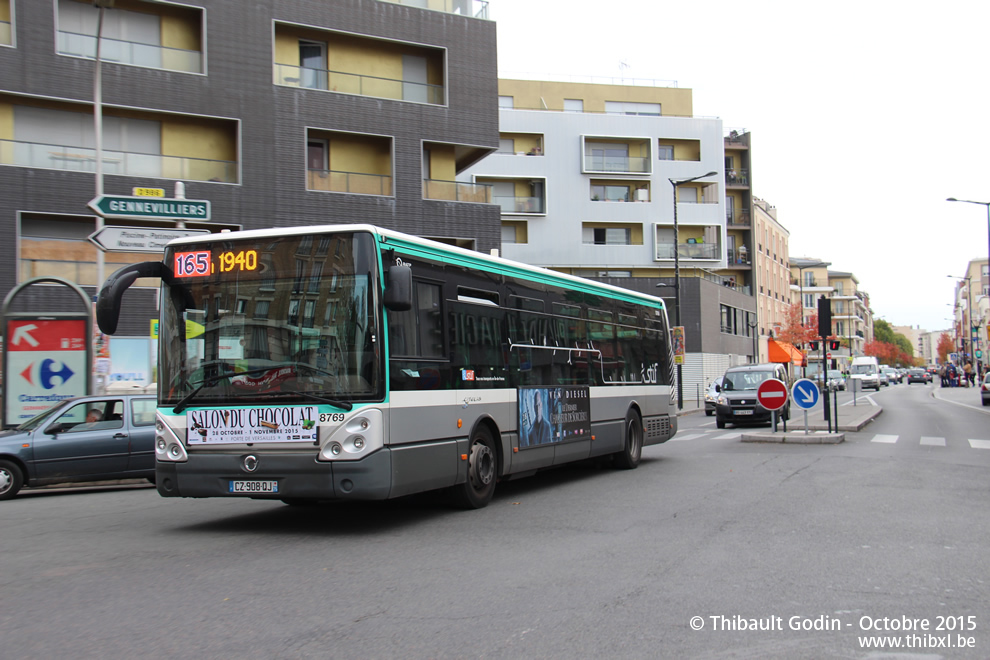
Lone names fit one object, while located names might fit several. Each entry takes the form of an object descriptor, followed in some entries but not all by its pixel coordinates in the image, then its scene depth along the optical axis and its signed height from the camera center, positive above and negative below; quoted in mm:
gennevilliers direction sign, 14219 +2513
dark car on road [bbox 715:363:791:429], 26031 -1182
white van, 80188 -1672
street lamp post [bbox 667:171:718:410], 36416 -412
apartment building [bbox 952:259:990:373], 137875 +7608
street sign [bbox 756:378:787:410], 18172 -778
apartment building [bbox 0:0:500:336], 26281 +7827
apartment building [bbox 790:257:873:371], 131250 +8944
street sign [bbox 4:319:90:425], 15734 +97
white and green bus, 8453 -16
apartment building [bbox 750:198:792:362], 73938 +7328
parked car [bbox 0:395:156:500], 12727 -1062
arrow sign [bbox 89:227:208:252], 13469 +1927
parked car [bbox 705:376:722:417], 34497 -1636
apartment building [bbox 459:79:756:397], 55344 +10275
